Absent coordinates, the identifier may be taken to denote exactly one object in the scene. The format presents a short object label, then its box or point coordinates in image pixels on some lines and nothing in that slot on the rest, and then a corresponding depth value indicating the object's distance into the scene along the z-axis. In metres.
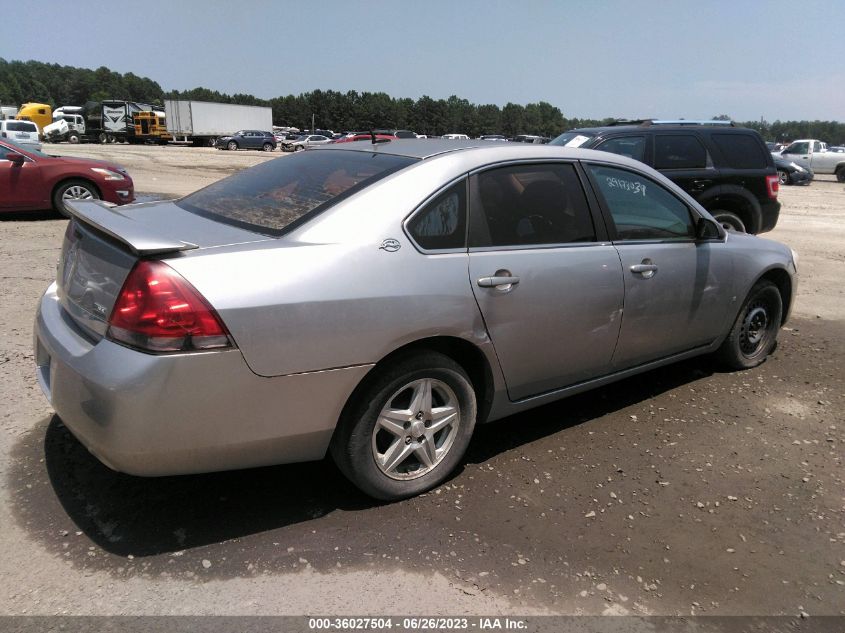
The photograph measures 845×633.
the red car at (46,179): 10.20
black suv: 8.53
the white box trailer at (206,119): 53.31
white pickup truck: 32.06
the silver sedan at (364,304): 2.51
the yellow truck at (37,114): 50.81
